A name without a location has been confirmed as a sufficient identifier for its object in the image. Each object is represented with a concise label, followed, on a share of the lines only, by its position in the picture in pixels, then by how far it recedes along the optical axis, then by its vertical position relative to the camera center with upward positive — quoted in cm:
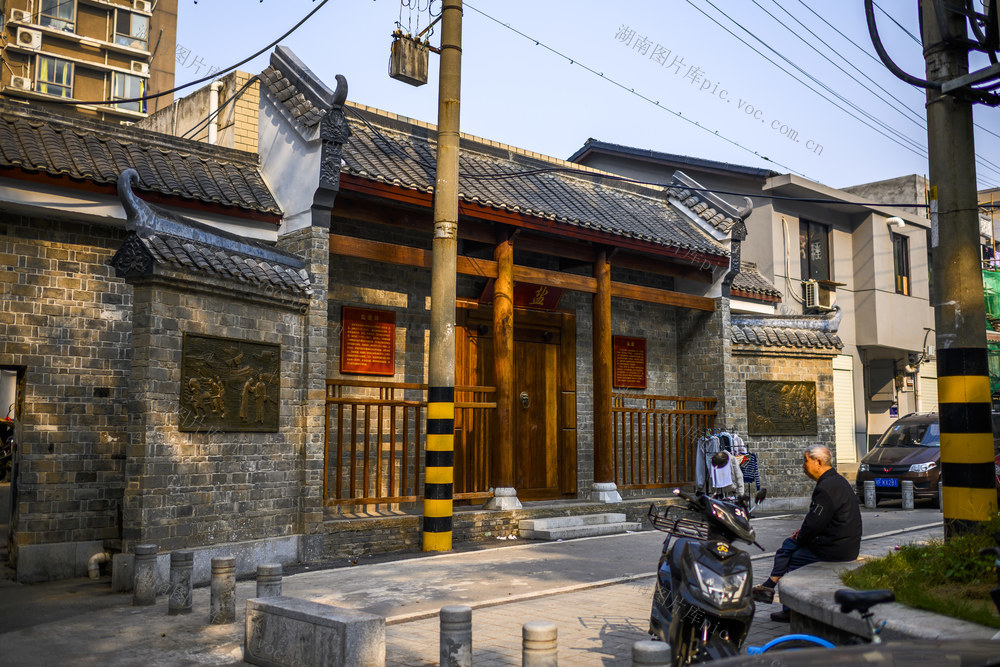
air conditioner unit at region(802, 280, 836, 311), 2048 +316
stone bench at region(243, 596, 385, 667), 541 -133
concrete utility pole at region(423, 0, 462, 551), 1038 +75
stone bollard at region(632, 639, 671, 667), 403 -104
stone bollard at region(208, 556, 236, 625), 713 -133
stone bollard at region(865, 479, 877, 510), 1639 -127
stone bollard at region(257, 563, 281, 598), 687 -121
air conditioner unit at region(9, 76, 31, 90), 3766 +1474
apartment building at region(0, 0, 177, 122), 3862 +1732
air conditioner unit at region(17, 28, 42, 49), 3841 +1696
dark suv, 1614 -56
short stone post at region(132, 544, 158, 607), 791 -134
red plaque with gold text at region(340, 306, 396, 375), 1202 +119
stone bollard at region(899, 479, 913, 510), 1568 -114
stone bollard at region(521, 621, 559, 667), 454 -113
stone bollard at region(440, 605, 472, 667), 500 -120
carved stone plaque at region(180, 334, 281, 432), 898 +44
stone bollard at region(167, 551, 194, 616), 748 -135
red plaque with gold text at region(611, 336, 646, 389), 1556 +118
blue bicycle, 408 -81
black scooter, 475 -86
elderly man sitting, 657 -71
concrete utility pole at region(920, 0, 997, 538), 631 +97
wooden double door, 1292 +39
